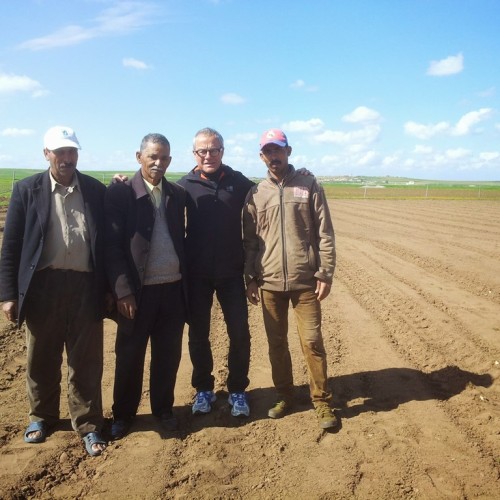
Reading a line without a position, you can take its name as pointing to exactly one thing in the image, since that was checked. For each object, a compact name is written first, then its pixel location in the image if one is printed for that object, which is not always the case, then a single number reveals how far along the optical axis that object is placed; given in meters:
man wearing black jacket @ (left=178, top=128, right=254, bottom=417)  3.62
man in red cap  3.56
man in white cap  3.11
